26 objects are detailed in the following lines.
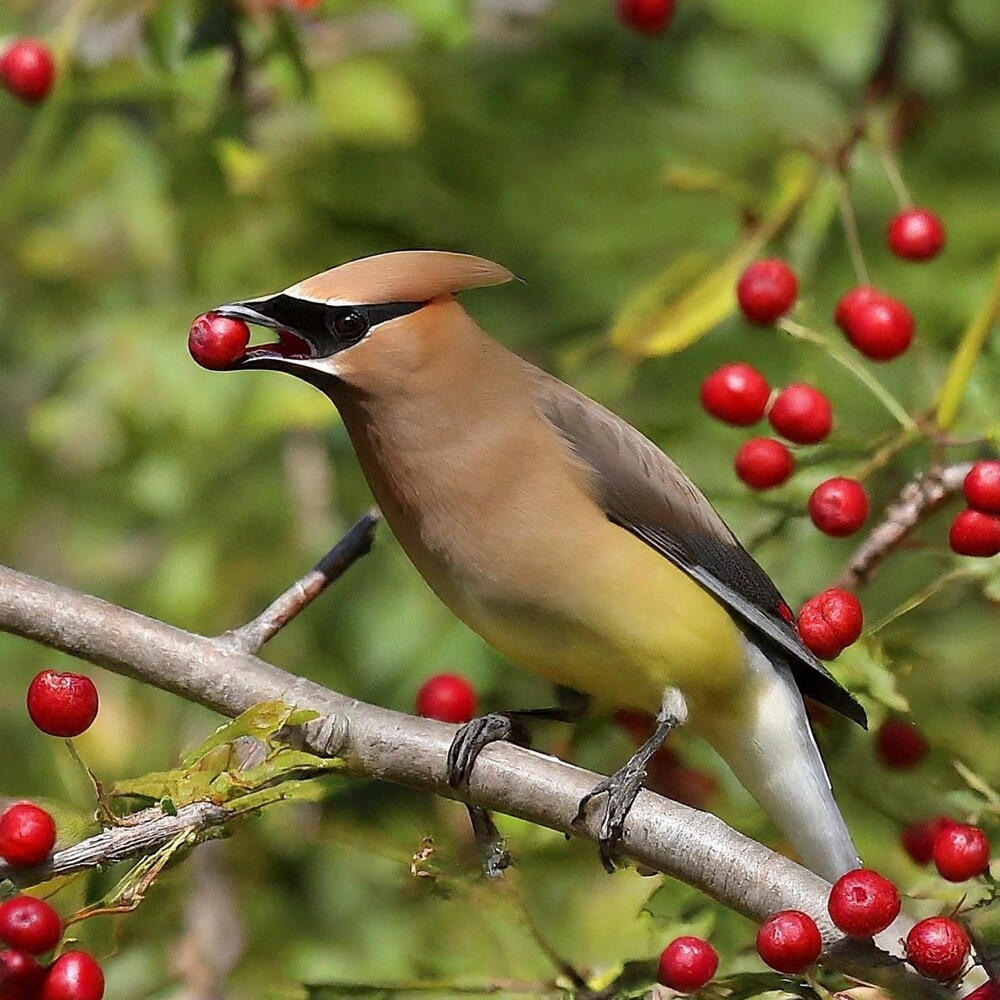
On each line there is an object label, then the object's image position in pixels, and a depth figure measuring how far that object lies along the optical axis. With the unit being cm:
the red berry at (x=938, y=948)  438
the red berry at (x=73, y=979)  455
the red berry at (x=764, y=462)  638
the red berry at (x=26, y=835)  451
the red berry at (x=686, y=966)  480
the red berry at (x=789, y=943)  441
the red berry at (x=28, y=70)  770
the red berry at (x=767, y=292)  697
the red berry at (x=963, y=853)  520
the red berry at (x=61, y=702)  470
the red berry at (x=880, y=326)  684
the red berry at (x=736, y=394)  658
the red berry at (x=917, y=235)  739
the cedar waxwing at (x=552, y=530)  589
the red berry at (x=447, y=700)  661
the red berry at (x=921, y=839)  628
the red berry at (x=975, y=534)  566
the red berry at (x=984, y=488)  565
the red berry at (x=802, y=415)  641
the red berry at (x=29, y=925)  451
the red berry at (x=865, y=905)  450
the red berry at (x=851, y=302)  691
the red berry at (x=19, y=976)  458
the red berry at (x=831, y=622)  535
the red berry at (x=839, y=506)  608
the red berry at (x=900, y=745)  662
